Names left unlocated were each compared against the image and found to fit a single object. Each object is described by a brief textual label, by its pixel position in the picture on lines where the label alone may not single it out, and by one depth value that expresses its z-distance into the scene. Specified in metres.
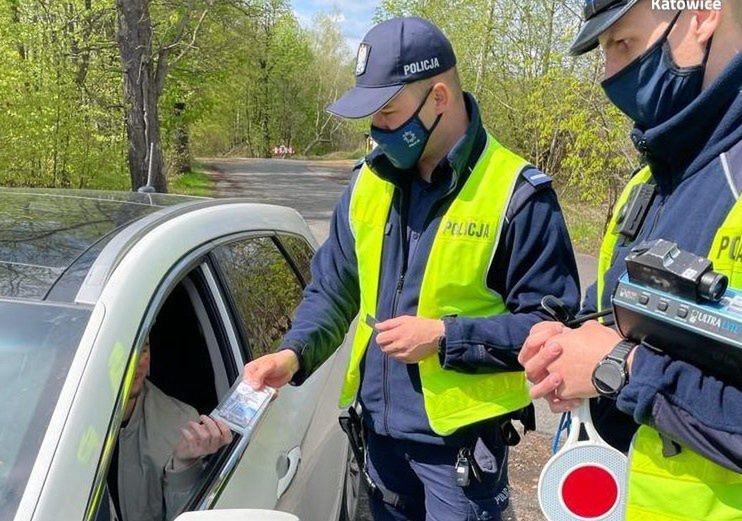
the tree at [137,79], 11.80
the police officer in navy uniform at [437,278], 1.98
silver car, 1.42
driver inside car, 1.92
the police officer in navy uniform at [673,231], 1.18
